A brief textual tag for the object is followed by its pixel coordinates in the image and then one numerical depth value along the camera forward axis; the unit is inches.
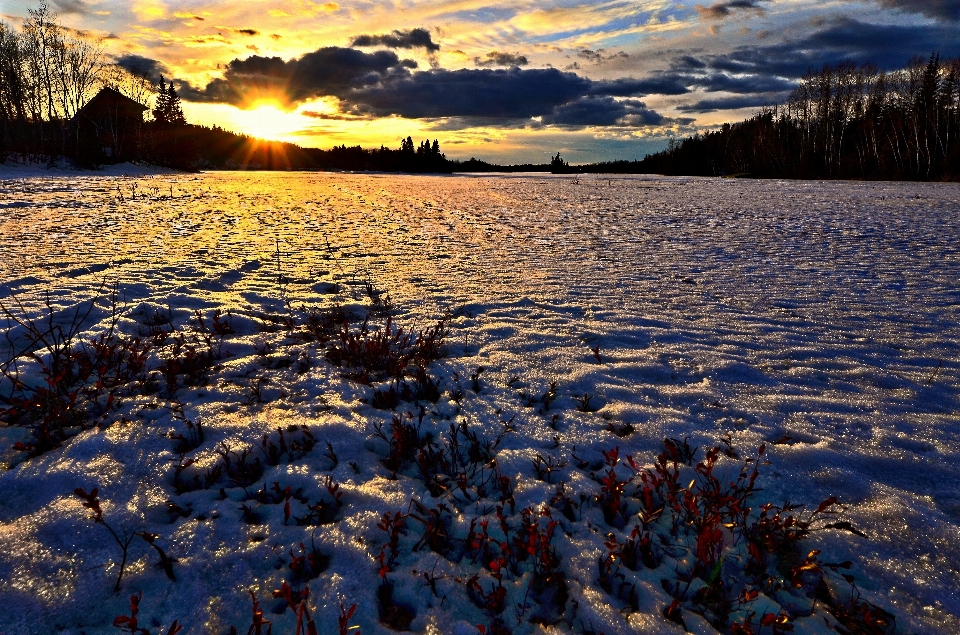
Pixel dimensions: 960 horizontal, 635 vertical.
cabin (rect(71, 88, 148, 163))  1909.4
